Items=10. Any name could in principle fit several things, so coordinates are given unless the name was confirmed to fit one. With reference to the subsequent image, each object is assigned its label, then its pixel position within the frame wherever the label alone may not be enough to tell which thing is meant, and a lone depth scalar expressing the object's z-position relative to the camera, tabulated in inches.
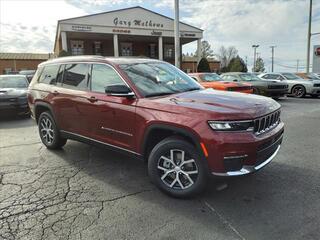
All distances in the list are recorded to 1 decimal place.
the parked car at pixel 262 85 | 432.3
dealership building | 940.4
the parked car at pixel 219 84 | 347.3
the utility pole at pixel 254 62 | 2540.7
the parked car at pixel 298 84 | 493.5
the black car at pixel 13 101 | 302.9
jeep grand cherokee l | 103.8
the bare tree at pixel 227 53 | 2686.2
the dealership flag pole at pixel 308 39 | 837.8
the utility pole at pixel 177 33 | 514.6
